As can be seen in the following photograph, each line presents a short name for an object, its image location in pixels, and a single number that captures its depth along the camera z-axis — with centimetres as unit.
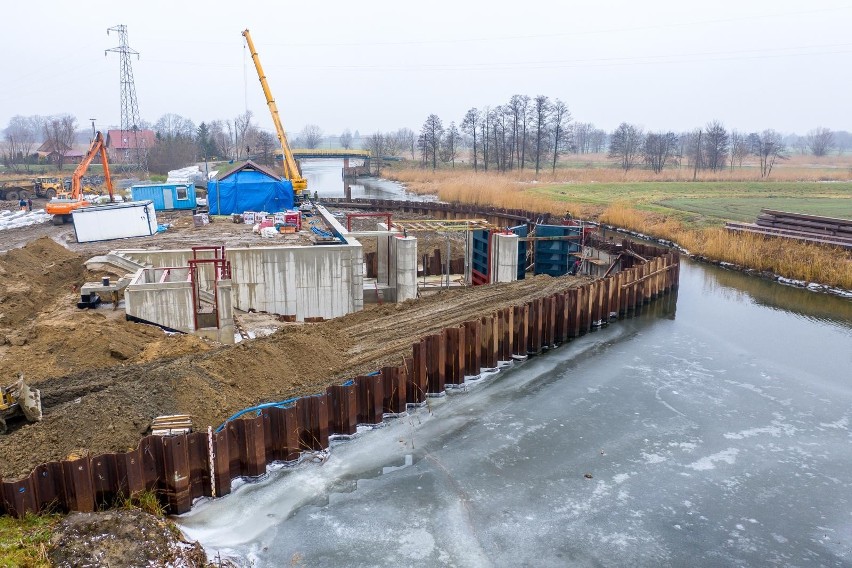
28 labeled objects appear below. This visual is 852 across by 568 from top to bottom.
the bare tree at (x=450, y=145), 11012
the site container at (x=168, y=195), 3981
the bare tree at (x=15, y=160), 9006
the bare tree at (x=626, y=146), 10712
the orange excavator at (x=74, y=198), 3725
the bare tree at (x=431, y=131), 10981
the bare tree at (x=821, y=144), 14062
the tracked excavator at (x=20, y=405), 1091
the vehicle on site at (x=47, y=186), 5466
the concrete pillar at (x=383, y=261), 2728
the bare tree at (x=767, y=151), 8364
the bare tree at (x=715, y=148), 9471
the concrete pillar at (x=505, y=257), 2608
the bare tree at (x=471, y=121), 11285
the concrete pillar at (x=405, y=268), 2481
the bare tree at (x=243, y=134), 12871
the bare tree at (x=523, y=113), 10450
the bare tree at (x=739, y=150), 10538
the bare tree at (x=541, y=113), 9962
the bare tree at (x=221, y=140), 11606
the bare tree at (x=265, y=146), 10046
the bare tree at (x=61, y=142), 9079
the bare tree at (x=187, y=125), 18246
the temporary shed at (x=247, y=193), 3453
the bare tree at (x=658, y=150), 9588
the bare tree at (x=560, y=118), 10038
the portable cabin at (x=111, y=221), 2902
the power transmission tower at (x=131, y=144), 6657
